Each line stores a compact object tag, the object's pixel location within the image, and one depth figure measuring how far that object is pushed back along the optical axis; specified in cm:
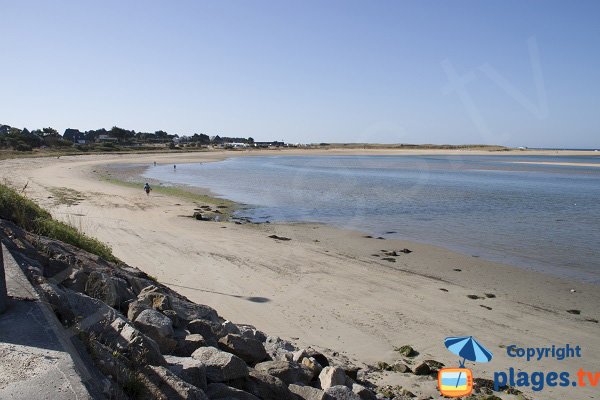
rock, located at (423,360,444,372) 668
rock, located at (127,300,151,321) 482
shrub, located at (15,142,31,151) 6706
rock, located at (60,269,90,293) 507
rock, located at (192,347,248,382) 409
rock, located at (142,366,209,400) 330
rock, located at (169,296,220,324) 567
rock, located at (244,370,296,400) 424
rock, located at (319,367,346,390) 496
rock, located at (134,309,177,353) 443
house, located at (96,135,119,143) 11093
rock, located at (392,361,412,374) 657
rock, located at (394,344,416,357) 718
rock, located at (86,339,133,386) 322
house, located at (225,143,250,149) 12973
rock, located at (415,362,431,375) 651
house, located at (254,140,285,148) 16008
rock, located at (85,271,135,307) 512
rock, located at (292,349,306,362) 555
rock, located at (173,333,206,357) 461
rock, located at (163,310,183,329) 528
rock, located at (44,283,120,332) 386
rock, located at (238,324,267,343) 621
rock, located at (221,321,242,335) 579
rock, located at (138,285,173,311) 546
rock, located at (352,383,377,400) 510
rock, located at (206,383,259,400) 379
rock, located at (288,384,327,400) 442
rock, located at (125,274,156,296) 641
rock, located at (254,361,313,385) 470
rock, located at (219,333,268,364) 501
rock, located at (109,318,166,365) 370
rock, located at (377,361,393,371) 662
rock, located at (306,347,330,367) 576
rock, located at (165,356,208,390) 378
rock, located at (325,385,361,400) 459
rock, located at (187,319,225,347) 532
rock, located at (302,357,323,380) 527
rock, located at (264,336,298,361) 550
